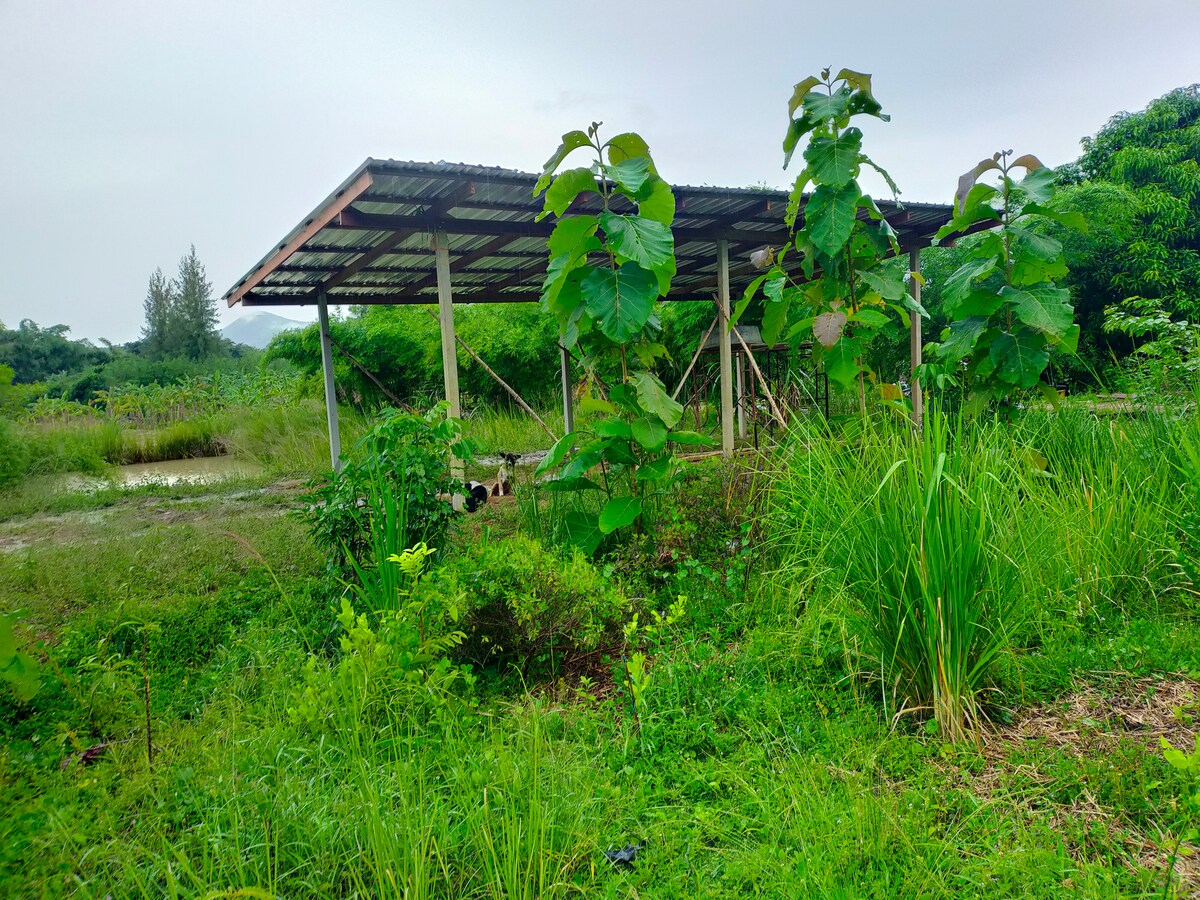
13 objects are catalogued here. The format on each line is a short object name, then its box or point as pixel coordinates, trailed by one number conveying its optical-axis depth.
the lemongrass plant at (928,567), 2.19
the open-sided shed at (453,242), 5.51
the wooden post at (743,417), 11.58
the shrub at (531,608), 2.99
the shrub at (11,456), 10.20
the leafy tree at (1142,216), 15.39
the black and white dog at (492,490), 6.30
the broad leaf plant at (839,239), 3.78
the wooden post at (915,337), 8.66
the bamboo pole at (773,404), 3.36
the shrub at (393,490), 3.53
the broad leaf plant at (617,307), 3.62
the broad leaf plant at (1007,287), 4.03
